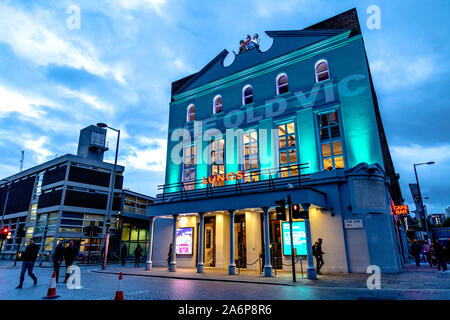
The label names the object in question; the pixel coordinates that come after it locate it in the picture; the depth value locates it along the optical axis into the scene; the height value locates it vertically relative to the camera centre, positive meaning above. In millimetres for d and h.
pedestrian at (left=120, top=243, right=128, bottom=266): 25606 -644
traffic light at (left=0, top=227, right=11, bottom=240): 23141 +1036
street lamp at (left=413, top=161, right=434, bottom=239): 25419 +2700
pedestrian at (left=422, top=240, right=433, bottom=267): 19447 -423
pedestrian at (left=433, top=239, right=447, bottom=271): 15572 -439
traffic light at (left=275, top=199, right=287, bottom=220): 13365 +1598
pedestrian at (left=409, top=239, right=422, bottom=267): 20612 -423
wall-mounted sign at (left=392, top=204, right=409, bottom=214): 21297 +2586
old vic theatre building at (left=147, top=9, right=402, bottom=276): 16906 +6665
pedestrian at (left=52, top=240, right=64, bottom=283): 12856 -396
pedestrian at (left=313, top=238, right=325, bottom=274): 15854 -457
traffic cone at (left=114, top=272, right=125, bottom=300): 7964 -1272
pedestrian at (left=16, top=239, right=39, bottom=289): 10845 -371
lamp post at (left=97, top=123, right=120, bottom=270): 20445 +1644
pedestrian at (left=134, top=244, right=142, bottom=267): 24594 -627
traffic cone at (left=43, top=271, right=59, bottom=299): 8675 -1302
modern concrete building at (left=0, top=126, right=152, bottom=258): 33081 +5665
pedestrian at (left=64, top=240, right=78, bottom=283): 13570 -311
